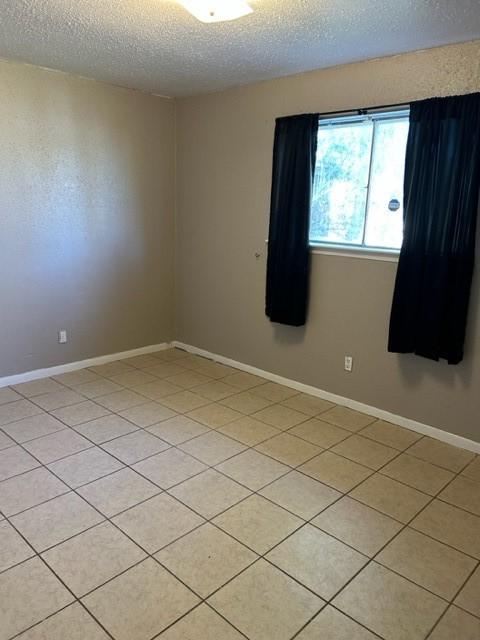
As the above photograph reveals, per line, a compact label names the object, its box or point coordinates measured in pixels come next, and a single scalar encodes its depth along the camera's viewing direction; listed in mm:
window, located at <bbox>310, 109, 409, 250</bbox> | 3129
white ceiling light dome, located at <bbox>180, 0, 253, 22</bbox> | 2094
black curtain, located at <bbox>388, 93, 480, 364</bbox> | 2723
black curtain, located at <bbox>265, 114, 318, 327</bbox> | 3451
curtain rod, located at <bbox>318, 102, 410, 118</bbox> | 2964
